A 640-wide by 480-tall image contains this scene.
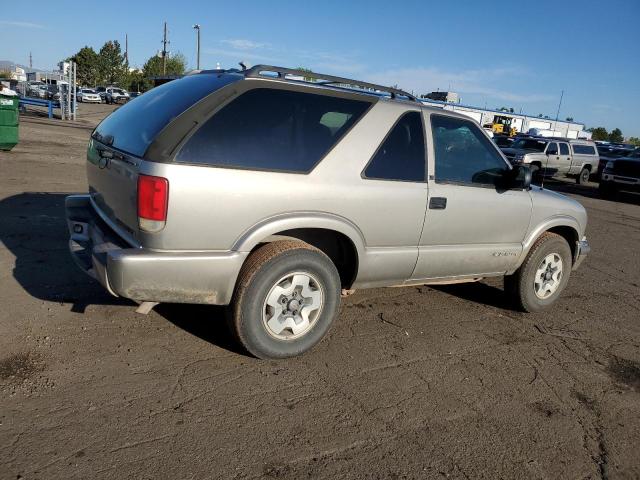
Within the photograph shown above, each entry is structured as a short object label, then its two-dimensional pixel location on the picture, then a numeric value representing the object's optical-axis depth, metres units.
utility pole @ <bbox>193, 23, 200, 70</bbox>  56.39
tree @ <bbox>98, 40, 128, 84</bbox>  72.81
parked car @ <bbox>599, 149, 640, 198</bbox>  17.44
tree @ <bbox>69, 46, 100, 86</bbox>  71.00
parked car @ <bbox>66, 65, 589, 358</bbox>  3.06
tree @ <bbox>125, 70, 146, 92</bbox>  71.44
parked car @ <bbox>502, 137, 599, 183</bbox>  18.97
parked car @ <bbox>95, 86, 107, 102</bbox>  54.62
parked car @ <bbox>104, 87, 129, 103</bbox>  54.69
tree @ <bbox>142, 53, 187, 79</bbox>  71.12
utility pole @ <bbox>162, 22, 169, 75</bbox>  66.31
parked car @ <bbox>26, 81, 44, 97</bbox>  46.44
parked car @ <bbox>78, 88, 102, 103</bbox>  50.41
